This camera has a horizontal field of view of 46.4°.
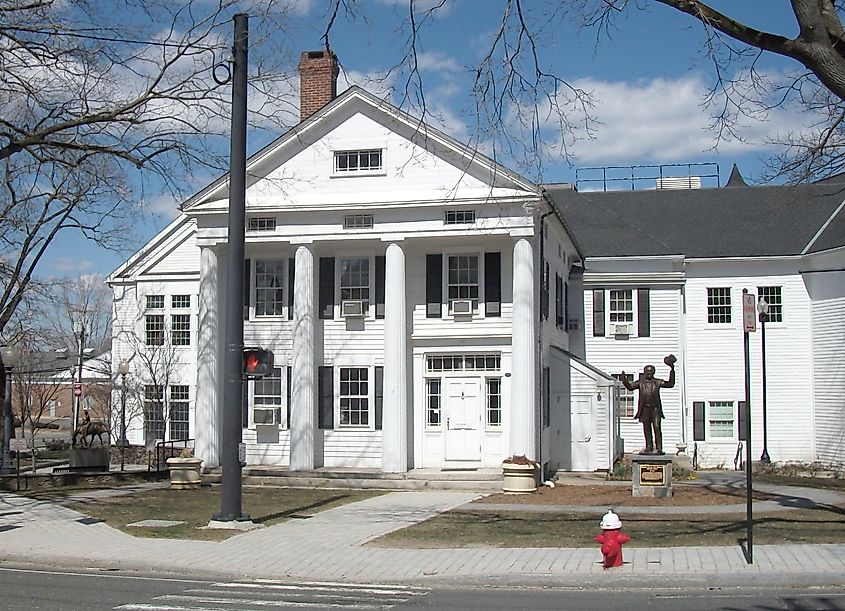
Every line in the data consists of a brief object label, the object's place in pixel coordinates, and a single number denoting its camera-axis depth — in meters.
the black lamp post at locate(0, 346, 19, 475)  24.61
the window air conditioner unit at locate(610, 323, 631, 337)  34.25
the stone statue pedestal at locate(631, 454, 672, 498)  21.55
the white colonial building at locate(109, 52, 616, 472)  25.41
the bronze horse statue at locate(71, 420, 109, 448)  29.81
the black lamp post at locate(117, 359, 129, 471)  33.12
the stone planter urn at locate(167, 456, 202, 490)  24.05
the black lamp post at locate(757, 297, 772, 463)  32.69
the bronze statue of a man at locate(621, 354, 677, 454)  22.17
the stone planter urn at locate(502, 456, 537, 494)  23.38
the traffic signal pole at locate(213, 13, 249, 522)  15.87
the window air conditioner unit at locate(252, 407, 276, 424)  27.05
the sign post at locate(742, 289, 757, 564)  12.31
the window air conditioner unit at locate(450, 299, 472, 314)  25.89
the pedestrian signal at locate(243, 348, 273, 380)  16.11
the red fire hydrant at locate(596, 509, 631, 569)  12.12
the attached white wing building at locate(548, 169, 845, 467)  33.31
